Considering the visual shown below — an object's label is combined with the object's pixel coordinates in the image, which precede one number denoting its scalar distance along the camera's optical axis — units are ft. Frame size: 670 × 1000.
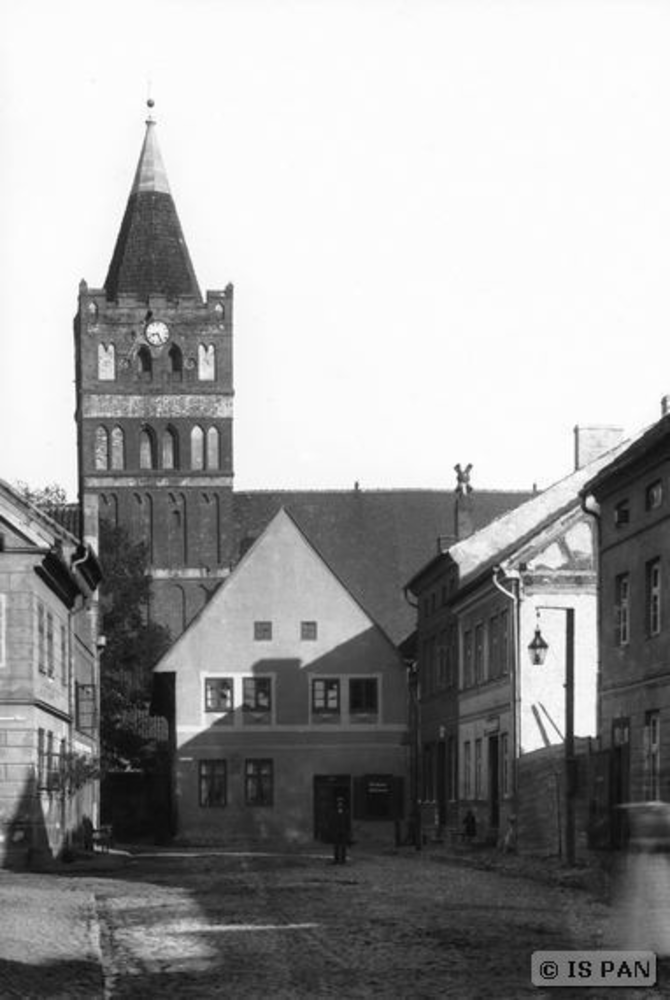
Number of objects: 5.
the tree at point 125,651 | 234.17
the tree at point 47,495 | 278.46
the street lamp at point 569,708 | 94.17
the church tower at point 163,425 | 289.33
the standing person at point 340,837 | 124.16
